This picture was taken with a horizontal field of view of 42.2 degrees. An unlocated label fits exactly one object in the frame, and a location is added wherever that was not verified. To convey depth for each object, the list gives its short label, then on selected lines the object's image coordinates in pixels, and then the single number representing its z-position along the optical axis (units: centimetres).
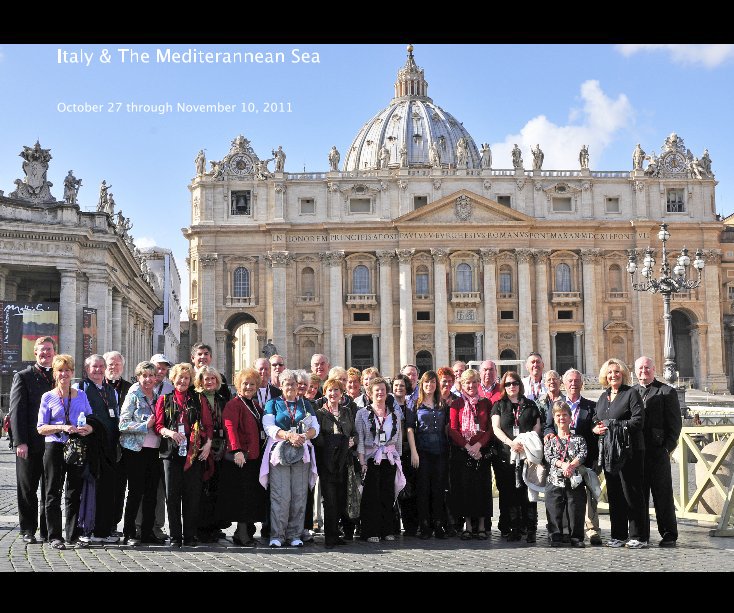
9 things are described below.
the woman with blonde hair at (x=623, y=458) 948
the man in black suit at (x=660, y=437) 957
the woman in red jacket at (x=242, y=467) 968
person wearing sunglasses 1007
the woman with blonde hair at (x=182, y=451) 945
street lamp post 2641
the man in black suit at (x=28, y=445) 952
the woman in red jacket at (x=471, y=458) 1023
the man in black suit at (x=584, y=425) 987
